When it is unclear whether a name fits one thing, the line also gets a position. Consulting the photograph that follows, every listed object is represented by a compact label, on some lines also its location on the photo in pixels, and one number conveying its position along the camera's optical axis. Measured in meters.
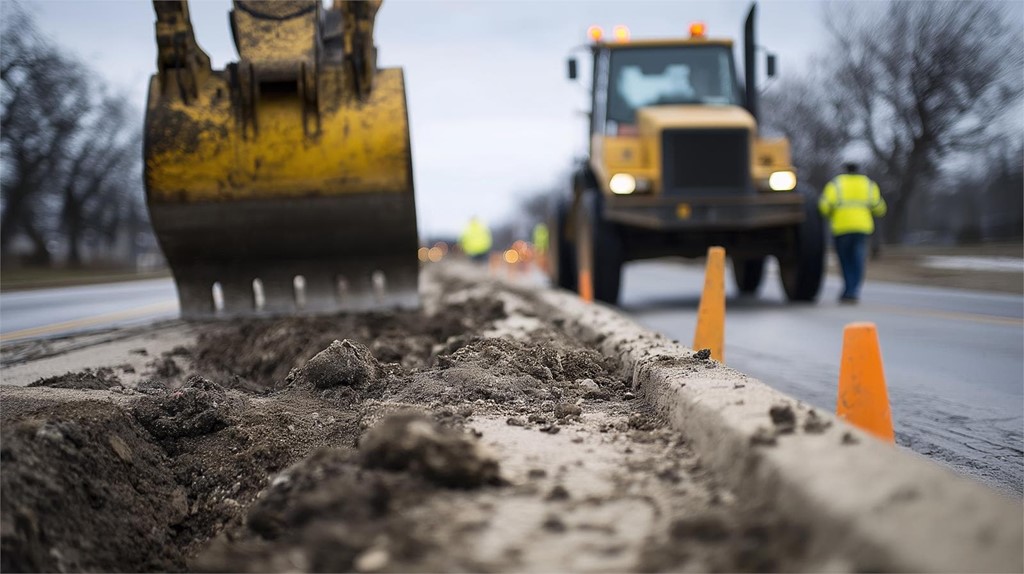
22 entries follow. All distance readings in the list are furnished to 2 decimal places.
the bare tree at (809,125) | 35.66
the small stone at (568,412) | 3.51
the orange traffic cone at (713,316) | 5.65
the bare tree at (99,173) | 41.91
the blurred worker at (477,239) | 36.47
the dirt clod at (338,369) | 4.24
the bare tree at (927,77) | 23.77
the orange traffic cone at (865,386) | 3.28
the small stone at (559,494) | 2.42
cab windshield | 11.47
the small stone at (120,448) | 3.17
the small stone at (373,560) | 1.97
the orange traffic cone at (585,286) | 10.44
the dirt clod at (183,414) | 3.54
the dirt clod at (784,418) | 2.52
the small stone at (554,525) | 2.19
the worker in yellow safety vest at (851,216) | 11.88
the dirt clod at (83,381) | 4.59
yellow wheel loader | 10.45
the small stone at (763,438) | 2.40
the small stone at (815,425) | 2.50
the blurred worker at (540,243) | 30.72
